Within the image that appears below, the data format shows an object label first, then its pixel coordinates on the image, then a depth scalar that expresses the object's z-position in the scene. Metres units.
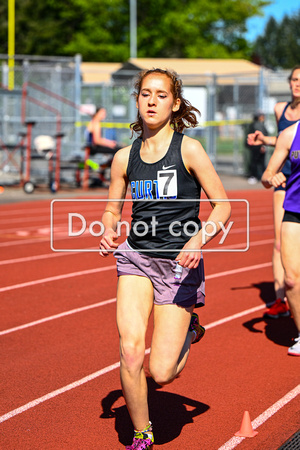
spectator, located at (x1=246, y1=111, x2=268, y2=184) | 20.39
